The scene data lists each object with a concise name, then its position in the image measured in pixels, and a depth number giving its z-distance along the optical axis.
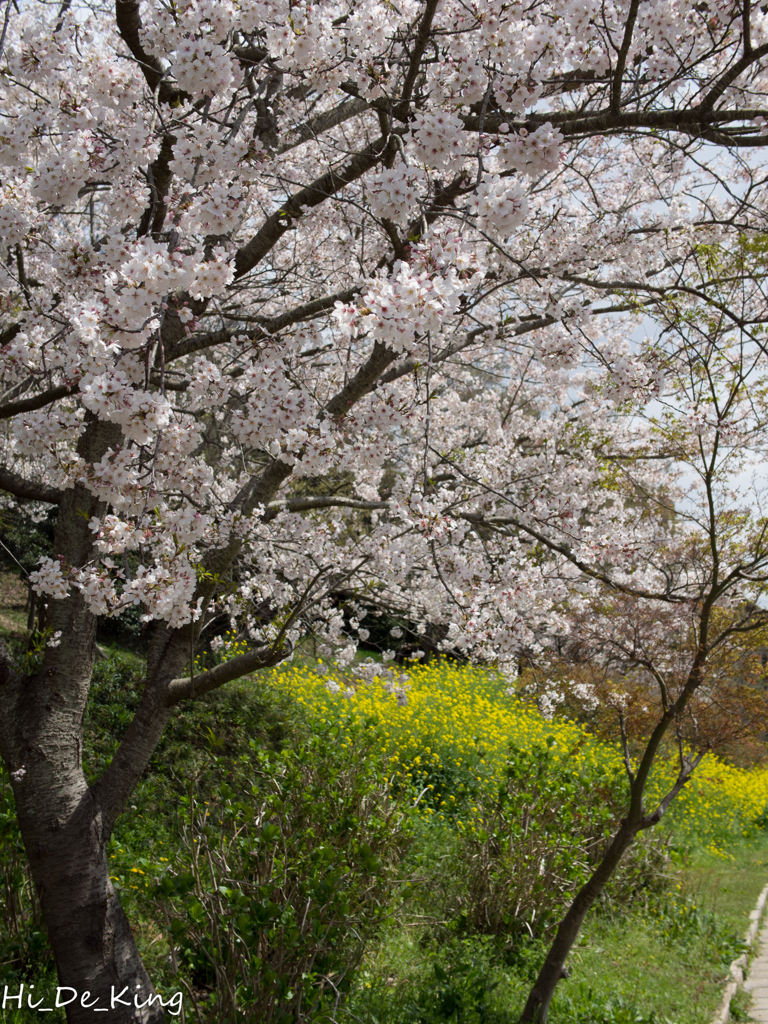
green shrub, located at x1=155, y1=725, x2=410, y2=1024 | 2.49
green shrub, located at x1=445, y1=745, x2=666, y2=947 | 4.21
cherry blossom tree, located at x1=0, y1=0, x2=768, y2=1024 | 2.26
